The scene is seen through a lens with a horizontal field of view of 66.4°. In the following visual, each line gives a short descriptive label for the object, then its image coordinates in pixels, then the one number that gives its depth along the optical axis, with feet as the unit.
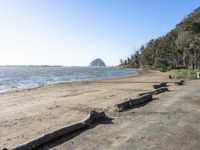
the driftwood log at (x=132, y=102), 26.68
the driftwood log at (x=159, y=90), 38.31
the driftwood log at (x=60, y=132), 15.52
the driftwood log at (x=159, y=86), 45.73
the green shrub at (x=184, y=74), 72.07
